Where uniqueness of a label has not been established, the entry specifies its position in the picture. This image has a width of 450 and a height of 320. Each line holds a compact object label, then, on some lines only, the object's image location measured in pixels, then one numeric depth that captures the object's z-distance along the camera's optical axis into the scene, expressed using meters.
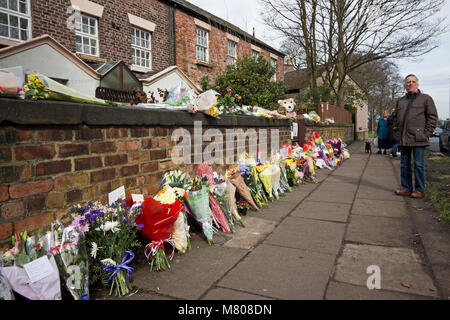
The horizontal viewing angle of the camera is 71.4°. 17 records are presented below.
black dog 13.25
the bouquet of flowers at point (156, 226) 2.60
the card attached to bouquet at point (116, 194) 2.84
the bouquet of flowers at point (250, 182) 4.62
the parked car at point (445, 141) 13.27
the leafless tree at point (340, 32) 16.13
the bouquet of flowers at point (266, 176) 4.87
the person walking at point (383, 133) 11.70
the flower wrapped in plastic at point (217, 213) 3.50
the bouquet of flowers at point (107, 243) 2.22
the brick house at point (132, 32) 7.95
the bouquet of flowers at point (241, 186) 4.17
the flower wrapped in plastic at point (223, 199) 3.60
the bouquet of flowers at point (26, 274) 1.71
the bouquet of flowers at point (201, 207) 3.17
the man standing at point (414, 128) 5.03
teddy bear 9.62
